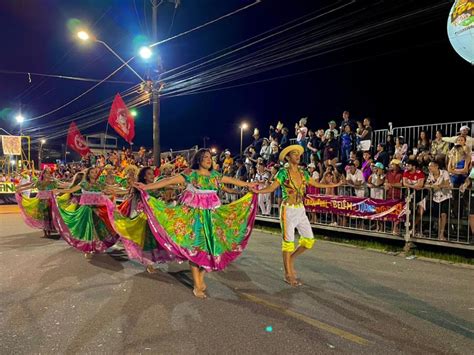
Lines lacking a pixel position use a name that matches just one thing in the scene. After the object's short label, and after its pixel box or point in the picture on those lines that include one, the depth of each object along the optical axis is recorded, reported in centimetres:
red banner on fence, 862
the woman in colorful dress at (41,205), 1080
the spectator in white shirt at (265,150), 1547
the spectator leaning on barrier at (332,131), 1322
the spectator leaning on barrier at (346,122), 1293
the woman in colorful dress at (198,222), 556
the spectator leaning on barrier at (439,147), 1006
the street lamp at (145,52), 1606
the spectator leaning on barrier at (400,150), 1131
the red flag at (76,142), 2158
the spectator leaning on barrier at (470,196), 754
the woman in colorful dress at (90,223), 805
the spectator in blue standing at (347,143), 1266
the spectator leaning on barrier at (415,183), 832
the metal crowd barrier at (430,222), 781
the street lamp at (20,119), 3979
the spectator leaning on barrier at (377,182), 920
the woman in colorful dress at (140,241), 661
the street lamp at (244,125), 6244
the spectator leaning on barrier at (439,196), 802
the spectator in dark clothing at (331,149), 1277
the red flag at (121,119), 1711
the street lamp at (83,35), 1562
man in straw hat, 599
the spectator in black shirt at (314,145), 1346
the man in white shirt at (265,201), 1193
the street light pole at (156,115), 1627
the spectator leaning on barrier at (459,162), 881
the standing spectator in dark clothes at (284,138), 1516
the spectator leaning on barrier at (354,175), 1056
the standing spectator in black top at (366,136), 1221
